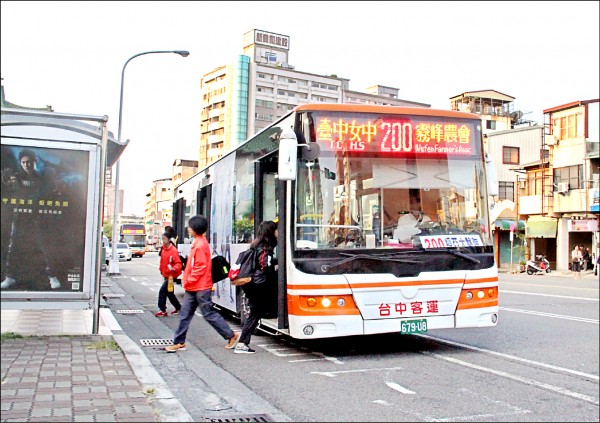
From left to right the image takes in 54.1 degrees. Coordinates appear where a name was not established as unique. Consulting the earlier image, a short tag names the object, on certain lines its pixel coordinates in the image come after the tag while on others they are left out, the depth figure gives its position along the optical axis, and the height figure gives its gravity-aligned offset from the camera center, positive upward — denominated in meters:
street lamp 23.83 -0.61
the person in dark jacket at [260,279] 7.84 -0.64
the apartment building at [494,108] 58.03 +12.98
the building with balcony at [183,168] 107.62 +11.53
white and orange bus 7.12 +0.14
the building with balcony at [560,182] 34.34 +3.41
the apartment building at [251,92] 89.00 +22.50
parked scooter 33.16 -1.72
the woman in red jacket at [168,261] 11.31 -0.61
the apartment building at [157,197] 91.74 +6.68
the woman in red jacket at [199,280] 7.62 -0.65
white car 43.60 -1.72
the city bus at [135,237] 56.97 -0.73
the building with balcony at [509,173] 41.09 +5.01
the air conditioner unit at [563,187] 35.94 +3.03
